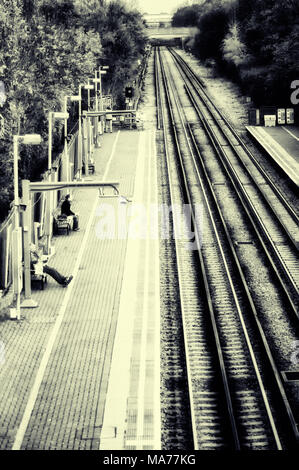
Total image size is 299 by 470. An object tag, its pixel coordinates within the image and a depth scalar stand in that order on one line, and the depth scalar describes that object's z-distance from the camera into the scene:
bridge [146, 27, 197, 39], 129.88
